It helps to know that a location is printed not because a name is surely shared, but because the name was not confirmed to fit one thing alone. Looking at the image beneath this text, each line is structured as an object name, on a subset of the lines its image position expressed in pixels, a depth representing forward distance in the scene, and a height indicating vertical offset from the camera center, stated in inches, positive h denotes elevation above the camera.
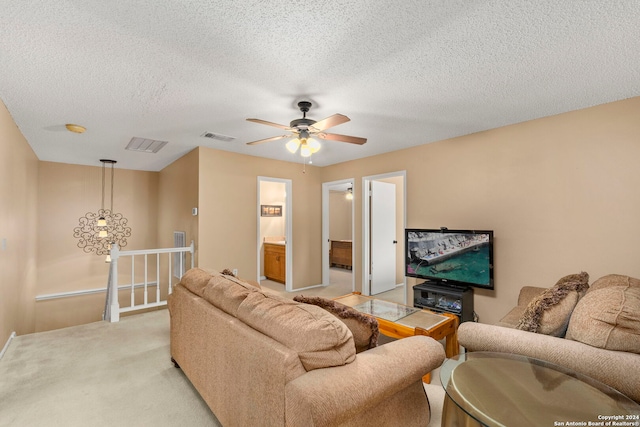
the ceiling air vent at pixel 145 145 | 159.1 +43.1
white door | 201.0 -13.5
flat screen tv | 135.3 -19.4
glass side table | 45.2 -31.5
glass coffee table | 95.3 -36.7
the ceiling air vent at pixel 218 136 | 147.5 +43.0
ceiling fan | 102.8 +32.7
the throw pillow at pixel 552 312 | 72.1 -24.0
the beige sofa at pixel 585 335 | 56.5 -26.9
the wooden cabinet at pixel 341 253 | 311.6 -38.7
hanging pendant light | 230.9 -9.9
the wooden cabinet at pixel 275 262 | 236.9 -37.3
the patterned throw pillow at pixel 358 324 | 62.5 -23.2
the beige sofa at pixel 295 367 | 46.8 -28.0
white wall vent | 183.2 -24.1
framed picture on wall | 275.4 +8.1
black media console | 137.3 -40.3
